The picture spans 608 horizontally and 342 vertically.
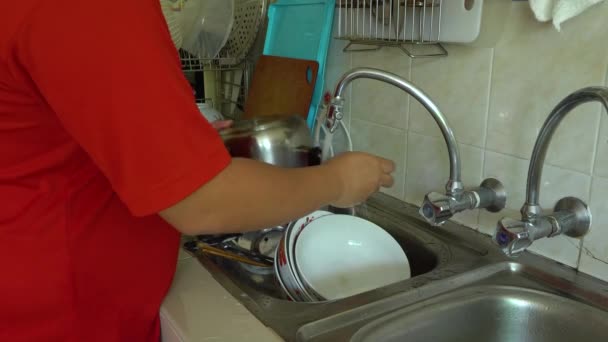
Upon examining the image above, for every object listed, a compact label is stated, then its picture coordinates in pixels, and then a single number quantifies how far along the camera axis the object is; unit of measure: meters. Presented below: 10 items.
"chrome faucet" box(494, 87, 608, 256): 0.73
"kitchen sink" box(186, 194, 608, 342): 0.72
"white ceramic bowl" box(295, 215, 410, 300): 0.94
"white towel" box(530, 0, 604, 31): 0.70
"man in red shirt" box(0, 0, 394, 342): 0.47
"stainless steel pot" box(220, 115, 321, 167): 1.03
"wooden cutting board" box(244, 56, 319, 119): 1.30
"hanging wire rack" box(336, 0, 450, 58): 0.96
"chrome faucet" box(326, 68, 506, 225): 0.85
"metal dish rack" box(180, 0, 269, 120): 1.54
